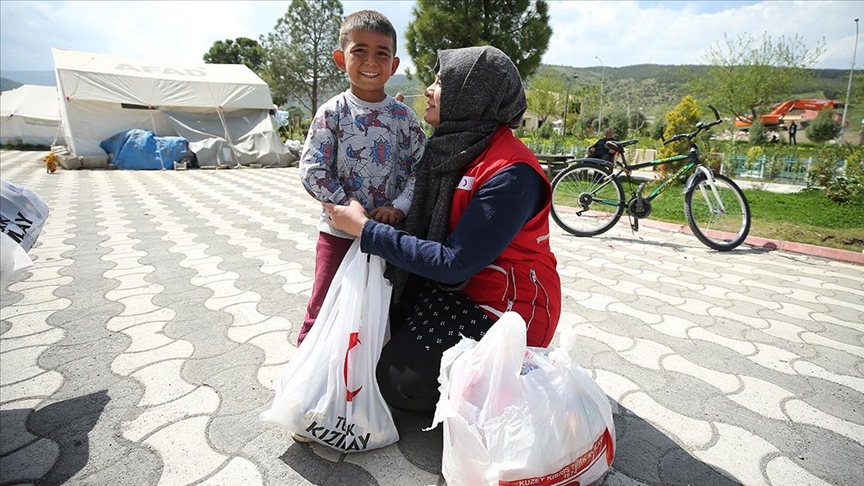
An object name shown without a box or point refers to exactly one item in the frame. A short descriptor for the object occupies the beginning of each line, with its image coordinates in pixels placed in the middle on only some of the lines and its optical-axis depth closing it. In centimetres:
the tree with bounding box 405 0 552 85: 1173
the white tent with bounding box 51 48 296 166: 1158
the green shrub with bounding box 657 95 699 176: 973
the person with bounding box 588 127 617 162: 850
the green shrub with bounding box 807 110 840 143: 3541
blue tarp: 1166
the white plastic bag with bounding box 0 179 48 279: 136
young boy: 164
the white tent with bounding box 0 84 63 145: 1975
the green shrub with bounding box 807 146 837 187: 768
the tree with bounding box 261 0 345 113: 2916
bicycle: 438
